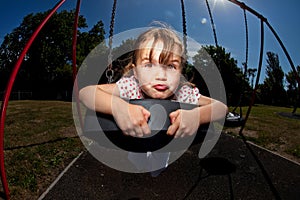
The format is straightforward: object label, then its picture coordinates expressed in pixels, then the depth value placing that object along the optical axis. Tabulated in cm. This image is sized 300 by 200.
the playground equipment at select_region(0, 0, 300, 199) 123
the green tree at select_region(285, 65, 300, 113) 1508
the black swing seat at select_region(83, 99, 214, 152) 84
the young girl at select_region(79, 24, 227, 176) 85
